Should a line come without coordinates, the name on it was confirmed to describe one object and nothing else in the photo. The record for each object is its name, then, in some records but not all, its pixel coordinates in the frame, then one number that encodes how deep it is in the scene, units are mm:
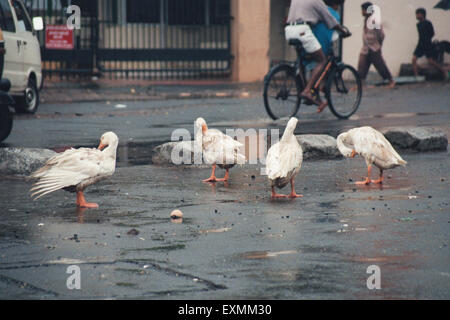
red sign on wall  22141
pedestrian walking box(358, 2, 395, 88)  22828
